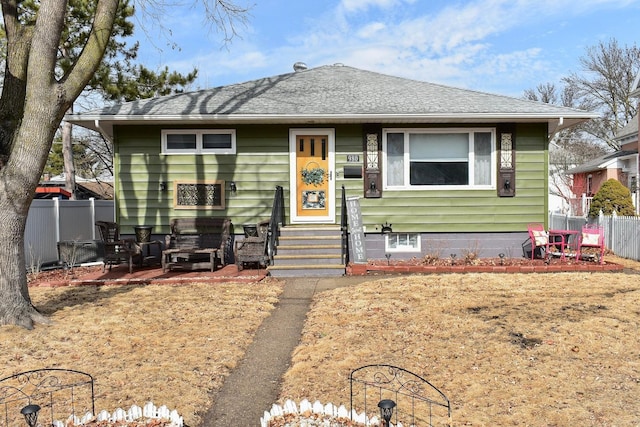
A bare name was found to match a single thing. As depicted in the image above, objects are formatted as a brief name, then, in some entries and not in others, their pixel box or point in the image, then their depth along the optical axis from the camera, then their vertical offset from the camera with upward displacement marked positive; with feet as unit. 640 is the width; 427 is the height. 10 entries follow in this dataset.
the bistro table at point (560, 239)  29.76 -3.04
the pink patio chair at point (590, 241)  29.19 -2.76
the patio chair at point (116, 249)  28.40 -2.98
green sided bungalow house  32.22 +2.15
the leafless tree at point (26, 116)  16.47 +3.49
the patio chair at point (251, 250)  28.22 -3.12
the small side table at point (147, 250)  30.35 -3.47
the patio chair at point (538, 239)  30.12 -2.67
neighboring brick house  72.07 +6.52
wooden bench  29.22 -2.60
